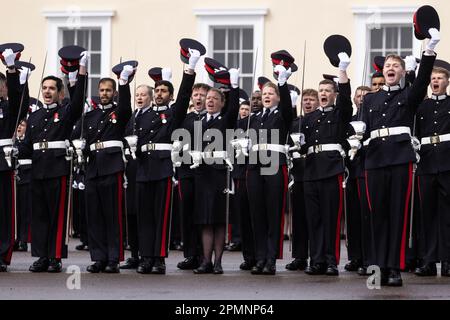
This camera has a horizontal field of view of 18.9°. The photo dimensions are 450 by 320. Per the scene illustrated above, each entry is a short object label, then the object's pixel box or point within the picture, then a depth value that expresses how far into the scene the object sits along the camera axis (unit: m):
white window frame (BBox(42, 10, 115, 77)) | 22.72
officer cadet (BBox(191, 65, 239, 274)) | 12.69
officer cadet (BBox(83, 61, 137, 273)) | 12.60
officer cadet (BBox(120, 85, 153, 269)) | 12.95
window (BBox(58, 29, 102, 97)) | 22.98
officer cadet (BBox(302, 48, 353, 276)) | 12.58
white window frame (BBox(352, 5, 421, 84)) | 21.56
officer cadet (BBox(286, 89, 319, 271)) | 13.17
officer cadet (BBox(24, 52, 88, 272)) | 12.70
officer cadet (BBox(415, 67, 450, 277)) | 12.27
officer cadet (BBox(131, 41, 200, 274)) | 12.51
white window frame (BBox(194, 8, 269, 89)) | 22.22
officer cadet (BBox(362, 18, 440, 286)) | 11.30
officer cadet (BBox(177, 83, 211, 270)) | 13.20
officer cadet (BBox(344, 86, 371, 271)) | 13.16
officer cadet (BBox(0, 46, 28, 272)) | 12.72
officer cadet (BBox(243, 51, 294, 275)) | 12.61
